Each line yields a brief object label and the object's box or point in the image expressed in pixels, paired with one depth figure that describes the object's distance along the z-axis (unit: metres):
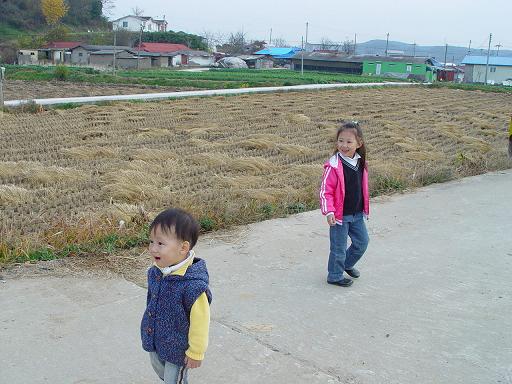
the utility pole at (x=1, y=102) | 15.66
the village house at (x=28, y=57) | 59.31
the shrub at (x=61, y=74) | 35.22
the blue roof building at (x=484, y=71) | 74.44
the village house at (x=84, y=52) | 61.62
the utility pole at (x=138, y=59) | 59.78
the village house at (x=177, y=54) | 67.88
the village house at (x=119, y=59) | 60.56
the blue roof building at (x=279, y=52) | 87.62
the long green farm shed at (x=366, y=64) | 67.06
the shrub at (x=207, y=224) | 5.51
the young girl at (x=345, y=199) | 4.27
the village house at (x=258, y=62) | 78.25
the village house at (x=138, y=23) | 99.76
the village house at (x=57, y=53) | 63.03
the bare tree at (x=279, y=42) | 143.93
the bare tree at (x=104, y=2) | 92.19
